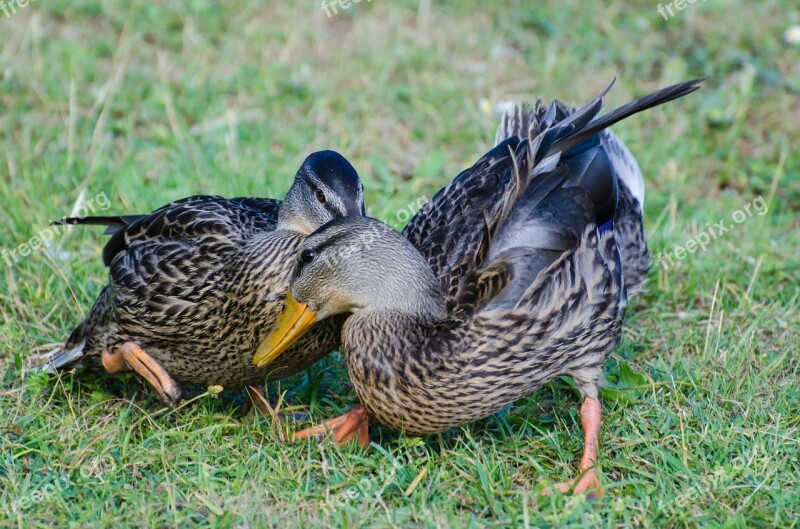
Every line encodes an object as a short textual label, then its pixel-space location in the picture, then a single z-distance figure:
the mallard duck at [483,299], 7.05
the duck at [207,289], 7.70
